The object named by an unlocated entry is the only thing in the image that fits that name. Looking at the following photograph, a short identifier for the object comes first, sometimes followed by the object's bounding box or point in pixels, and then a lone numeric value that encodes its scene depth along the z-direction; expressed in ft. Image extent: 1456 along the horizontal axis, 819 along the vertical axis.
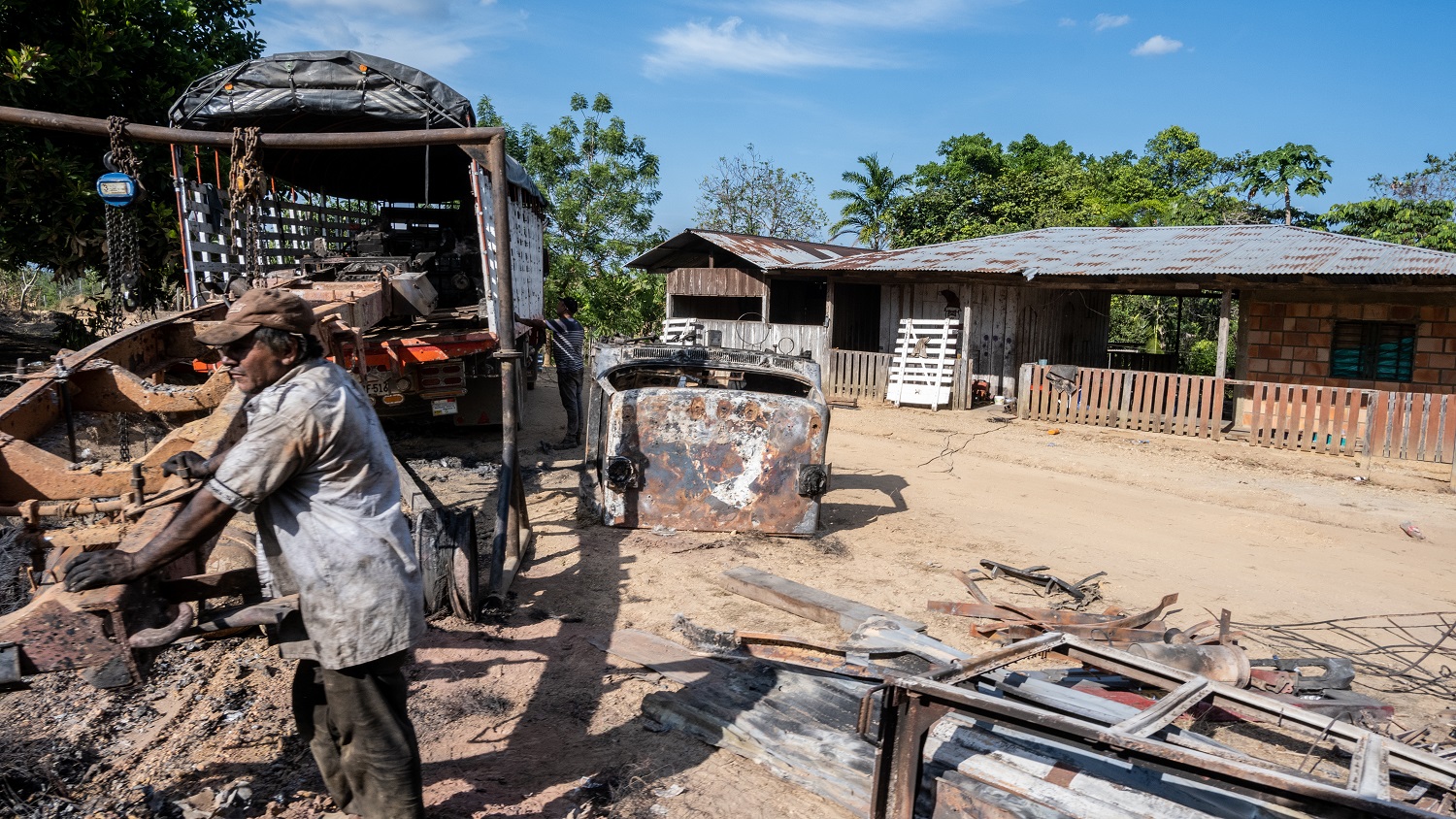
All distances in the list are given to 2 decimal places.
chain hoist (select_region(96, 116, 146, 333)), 17.93
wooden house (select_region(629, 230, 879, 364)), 61.00
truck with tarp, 25.14
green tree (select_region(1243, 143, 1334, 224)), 83.15
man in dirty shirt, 8.21
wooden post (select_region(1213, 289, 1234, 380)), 42.39
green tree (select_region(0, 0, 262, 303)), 31.22
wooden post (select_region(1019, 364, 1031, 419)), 47.96
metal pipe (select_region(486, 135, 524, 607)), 18.71
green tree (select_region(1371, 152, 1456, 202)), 92.58
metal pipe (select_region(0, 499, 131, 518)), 10.48
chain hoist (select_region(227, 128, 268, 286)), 19.54
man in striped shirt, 33.30
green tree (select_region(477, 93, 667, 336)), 91.15
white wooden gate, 53.16
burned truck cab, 21.22
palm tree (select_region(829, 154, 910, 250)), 96.99
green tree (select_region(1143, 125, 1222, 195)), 97.09
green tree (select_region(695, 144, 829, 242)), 119.44
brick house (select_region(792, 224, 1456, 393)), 41.32
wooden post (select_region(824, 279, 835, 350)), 58.39
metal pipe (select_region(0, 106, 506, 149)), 18.49
